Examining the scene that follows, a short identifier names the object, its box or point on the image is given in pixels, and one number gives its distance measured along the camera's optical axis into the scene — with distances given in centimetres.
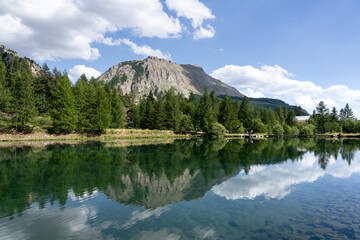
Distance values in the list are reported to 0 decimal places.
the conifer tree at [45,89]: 7845
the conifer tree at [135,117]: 9325
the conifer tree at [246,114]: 10769
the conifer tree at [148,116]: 9094
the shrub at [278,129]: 10656
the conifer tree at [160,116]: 8944
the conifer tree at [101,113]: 6888
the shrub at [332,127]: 12062
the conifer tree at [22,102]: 5808
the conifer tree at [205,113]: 9449
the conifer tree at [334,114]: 13319
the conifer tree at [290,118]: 13310
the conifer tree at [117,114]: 8062
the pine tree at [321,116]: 12539
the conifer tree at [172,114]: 8962
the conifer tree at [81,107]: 6856
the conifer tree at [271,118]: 11764
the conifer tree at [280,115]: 13009
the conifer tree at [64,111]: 6322
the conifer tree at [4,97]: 5929
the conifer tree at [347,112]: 14850
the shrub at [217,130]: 8861
